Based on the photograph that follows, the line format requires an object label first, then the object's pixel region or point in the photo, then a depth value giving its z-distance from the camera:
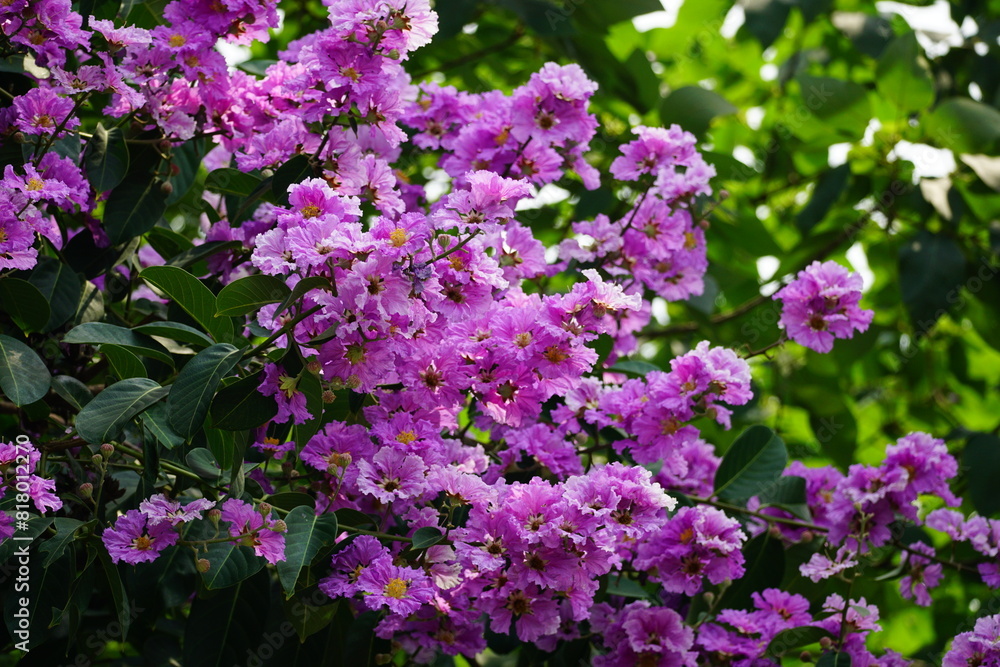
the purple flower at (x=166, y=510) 2.43
